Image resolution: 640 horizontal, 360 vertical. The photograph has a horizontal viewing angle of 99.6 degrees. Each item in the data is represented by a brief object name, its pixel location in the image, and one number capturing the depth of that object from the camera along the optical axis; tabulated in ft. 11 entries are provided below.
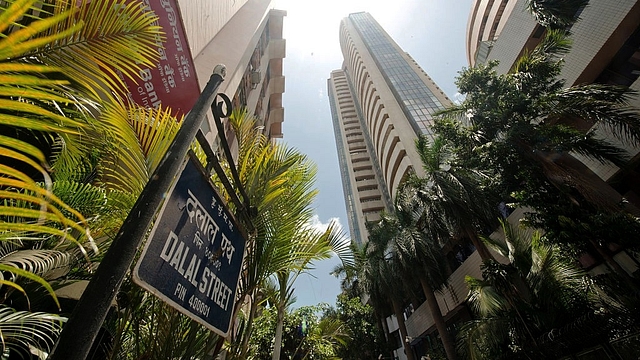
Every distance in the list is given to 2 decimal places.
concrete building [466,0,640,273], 26.20
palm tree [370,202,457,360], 45.75
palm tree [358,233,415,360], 53.01
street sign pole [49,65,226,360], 2.47
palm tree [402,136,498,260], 36.96
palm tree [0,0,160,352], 2.13
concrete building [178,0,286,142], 24.07
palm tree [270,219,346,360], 9.71
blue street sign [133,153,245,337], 3.44
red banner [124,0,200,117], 15.48
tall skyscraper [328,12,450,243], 100.42
